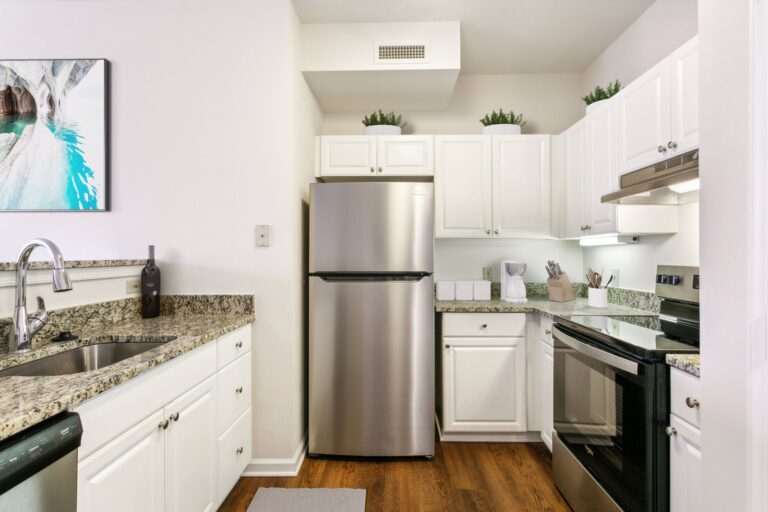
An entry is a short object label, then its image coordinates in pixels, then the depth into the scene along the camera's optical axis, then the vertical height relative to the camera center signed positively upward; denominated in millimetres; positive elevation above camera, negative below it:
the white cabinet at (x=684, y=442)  1146 -571
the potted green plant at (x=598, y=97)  2240 +959
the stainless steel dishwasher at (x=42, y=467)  724 -422
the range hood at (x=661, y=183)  1356 +296
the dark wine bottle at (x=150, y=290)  1963 -172
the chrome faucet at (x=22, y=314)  1261 -189
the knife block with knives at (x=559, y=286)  2689 -203
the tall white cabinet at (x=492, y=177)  2746 +566
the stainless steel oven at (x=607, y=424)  1286 -662
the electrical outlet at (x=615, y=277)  2551 -132
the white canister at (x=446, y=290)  2697 -231
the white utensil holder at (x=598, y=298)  2426 -256
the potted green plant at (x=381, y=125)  2781 +960
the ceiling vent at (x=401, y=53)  2412 +1266
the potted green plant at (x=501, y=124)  2775 +961
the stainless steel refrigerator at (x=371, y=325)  2223 -393
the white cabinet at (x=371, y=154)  2740 +725
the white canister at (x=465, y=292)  2713 -246
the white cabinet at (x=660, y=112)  1595 +665
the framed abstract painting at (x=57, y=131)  2078 +672
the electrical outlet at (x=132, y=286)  1937 -152
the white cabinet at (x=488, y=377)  2391 -740
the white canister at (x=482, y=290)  2715 -233
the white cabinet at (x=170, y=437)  997 -587
